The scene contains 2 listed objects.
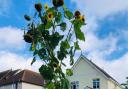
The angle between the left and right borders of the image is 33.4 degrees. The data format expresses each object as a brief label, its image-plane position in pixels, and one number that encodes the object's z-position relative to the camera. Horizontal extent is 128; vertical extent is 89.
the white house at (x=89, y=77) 28.09
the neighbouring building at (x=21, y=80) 34.28
